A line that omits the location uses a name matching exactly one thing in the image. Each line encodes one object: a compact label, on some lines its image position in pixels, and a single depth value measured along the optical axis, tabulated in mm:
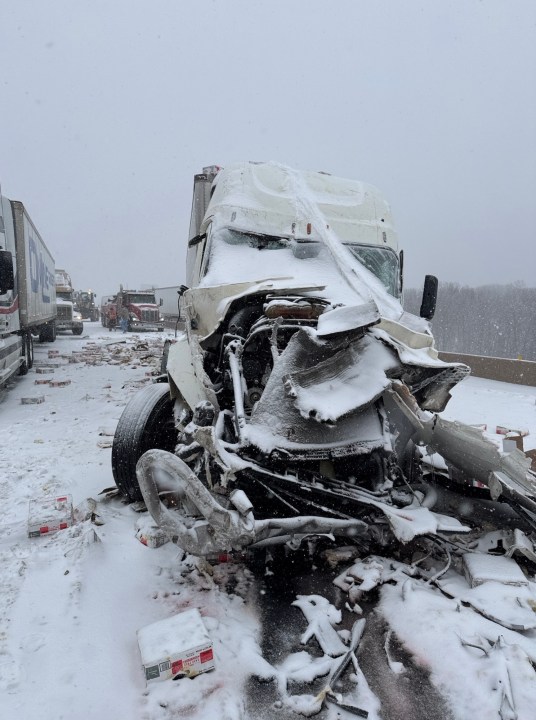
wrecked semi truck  2344
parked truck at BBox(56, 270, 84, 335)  21500
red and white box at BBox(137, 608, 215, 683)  1912
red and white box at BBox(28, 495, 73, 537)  3105
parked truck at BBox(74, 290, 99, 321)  39062
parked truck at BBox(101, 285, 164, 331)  25734
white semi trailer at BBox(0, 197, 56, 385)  7035
